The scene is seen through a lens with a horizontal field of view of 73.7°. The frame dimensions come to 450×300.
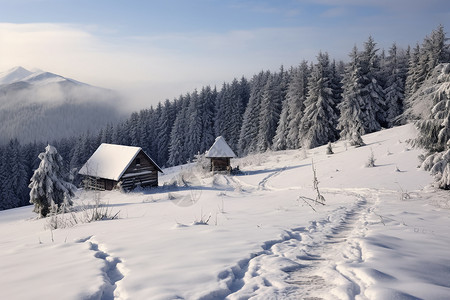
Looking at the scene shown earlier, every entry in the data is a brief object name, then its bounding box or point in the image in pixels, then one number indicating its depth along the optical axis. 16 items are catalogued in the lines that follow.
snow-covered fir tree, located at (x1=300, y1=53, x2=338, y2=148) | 42.91
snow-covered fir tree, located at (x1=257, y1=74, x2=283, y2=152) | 55.78
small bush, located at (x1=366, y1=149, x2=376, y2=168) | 19.74
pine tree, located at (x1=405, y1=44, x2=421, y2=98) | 39.28
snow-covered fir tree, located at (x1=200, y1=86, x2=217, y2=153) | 68.56
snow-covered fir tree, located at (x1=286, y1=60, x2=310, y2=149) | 47.56
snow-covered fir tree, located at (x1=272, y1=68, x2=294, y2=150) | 50.59
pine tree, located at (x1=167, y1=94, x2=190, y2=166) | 65.56
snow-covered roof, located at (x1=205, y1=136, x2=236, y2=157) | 33.83
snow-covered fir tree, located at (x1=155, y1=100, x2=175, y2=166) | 72.11
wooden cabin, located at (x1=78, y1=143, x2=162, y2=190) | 28.63
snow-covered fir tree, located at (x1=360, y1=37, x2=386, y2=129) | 39.75
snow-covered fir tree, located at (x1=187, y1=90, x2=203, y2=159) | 66.19
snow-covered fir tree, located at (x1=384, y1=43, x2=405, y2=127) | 41.97
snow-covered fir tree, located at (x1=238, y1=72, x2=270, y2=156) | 60.75
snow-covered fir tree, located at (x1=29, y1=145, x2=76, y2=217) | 20.50
